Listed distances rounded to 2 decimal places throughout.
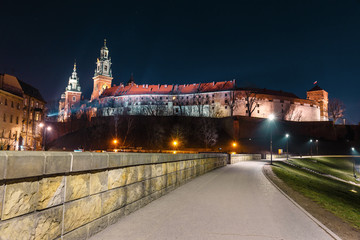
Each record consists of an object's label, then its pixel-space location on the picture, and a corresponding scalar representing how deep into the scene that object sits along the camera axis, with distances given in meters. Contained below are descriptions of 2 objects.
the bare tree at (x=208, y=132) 72.62
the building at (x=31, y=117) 56.59
